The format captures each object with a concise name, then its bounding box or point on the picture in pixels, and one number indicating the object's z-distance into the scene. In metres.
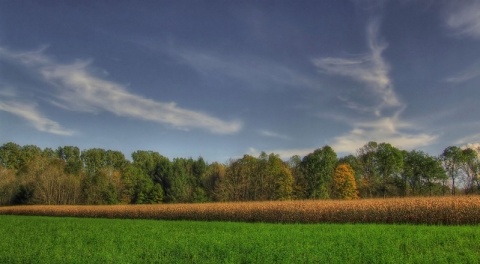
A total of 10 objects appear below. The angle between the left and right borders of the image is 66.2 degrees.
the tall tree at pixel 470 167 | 70.49
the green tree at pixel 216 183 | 85.81
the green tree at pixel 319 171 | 79.25
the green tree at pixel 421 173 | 77.69
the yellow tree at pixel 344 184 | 79.38
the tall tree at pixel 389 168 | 80.50
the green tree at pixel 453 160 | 75.94
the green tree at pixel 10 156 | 130.00
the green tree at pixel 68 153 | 143.56
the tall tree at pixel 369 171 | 83.38
